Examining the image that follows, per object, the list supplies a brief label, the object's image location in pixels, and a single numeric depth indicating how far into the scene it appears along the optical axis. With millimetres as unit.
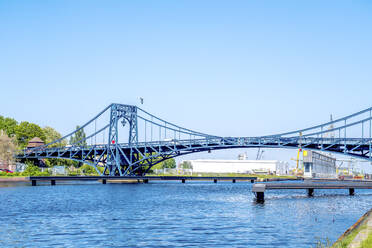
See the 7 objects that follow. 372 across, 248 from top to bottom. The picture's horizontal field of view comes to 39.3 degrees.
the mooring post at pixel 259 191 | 60241
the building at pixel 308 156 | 195612
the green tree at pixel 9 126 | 154750
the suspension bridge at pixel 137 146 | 105438
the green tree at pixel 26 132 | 154125
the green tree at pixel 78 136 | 179775
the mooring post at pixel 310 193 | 74325
